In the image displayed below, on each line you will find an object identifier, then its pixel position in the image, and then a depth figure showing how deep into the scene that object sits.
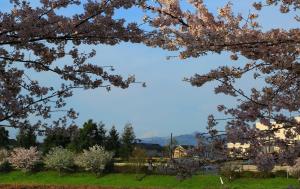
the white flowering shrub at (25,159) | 40.56
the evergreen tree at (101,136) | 46.72
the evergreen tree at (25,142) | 47.38
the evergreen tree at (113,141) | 48.56
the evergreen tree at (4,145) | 49.11
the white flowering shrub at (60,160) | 38.50
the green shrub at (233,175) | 28.94
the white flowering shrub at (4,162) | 42.75
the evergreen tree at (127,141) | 50.11
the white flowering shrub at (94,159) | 36.78
